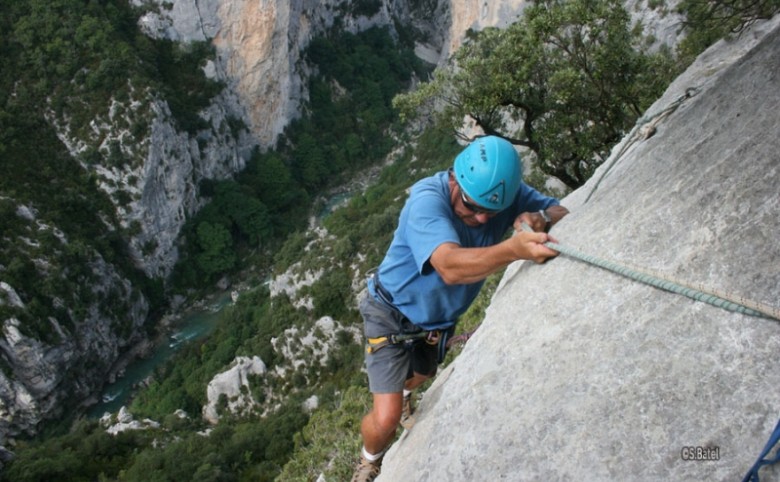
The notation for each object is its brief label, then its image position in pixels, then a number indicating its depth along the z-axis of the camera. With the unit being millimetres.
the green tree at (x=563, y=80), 8695
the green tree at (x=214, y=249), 53625
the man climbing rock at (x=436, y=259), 3174
